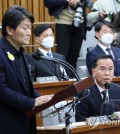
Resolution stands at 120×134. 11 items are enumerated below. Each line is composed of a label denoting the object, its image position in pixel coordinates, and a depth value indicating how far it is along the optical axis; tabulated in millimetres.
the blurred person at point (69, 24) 14086
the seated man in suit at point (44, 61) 12109
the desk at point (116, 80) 11690
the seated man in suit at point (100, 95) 8781
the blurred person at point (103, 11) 14461
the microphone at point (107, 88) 8797
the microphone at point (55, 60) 7162
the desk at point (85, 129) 7169
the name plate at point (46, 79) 11191
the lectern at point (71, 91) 6695
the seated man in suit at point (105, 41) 12953
